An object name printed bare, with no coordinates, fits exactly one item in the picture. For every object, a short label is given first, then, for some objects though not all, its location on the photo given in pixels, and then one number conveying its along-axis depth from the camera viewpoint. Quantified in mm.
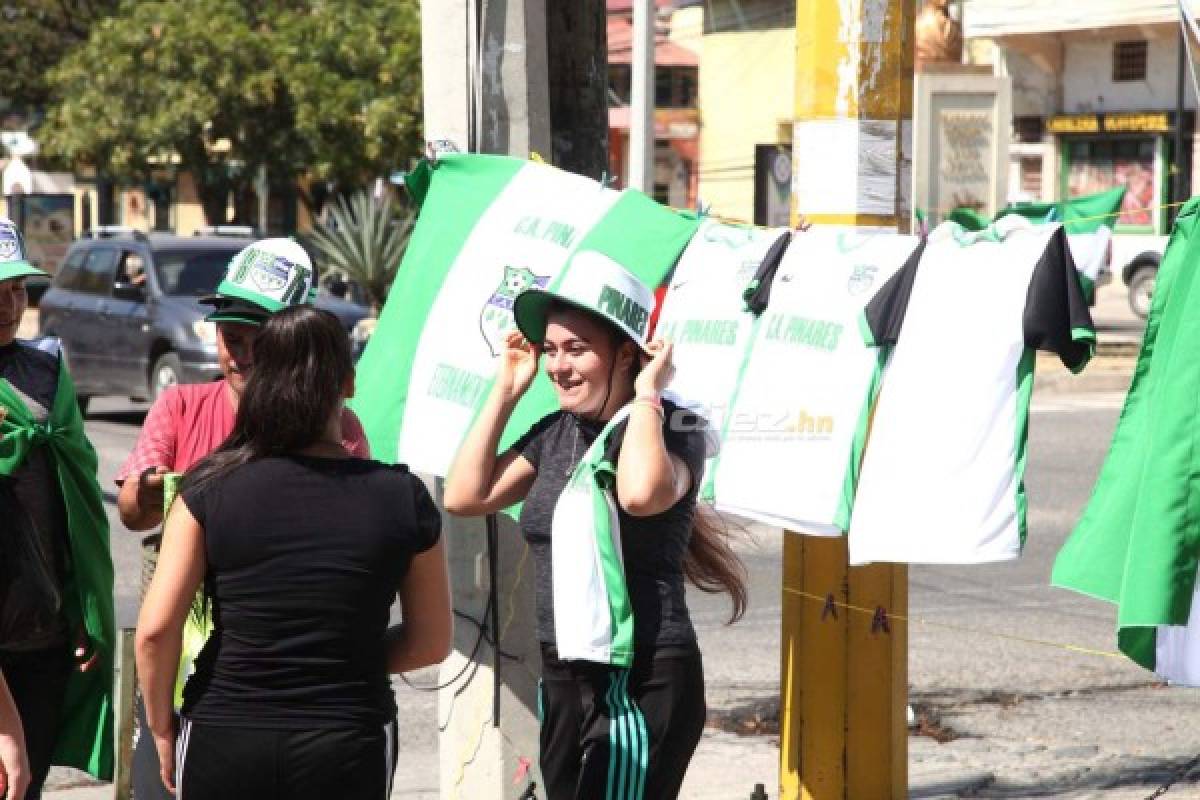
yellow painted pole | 10815
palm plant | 47843
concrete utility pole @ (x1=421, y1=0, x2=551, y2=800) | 11321
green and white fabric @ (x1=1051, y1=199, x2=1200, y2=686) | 8210
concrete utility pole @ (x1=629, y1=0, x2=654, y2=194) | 44475
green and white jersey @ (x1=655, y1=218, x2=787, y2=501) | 10900
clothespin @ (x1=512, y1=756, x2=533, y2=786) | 11446
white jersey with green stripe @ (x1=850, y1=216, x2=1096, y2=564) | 9707
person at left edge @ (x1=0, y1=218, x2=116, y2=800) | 9411
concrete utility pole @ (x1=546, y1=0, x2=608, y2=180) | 12265
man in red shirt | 9169
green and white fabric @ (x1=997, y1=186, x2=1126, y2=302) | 10503
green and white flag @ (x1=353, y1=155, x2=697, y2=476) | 11017
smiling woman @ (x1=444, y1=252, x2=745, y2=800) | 8218
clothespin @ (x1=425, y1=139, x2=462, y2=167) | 11532
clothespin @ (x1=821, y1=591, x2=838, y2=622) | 11127
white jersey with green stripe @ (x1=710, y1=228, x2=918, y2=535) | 10214
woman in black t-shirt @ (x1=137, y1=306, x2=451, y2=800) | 7072
